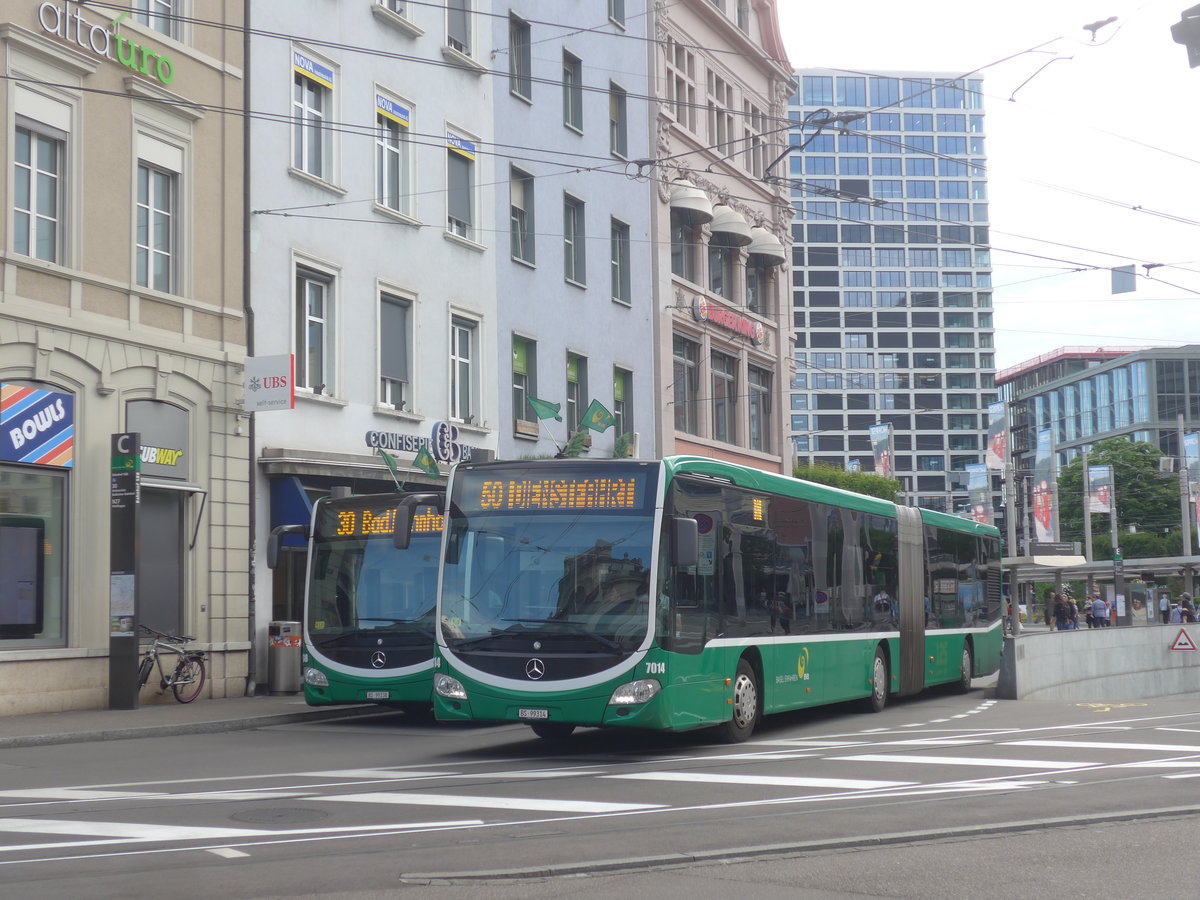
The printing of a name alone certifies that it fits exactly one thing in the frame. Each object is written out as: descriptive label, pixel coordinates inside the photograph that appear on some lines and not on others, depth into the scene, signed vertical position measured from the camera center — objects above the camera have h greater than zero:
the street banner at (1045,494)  67.81 +3.50
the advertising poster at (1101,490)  74.25 +3.94
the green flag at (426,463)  25.53 +1.95
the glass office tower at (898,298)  143.25 +25.83
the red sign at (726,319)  39.53 +6.73
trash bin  22.73 -1.03
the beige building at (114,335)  19.58 +3.35
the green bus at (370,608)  18.36 -0.27
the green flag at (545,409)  26.00 +2.88
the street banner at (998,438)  66.06 +5.78
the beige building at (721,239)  38.53 +8.82
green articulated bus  13.66 -0.14
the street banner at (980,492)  67.56 +3.61
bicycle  20.62 -1.06
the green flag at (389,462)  24.82 +1.95
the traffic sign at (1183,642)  35.66 -1.55
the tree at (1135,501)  102.31 +4.78
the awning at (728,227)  40.41 +8.99
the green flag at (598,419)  23.86 +2.48
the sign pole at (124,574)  19.80 +0.19
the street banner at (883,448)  68.88 +5.70
